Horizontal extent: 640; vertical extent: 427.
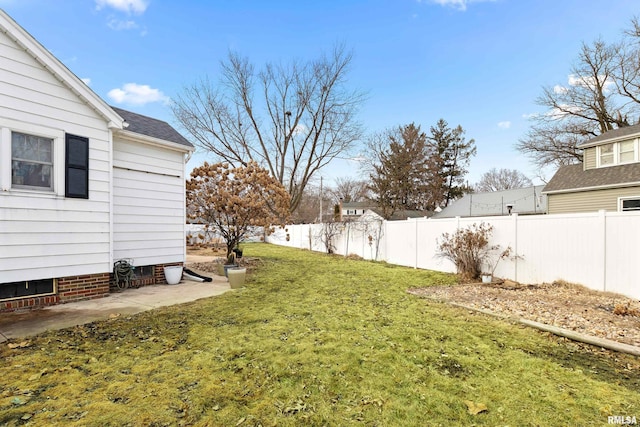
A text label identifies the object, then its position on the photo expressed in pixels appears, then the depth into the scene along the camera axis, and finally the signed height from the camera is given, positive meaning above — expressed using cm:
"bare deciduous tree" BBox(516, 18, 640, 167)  1867 +762
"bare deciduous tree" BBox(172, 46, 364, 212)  2014 +681
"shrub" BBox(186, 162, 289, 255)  988 +51
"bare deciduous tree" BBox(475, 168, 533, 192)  4081 +499
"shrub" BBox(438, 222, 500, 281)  808 -94
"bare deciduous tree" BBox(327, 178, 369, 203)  4991 +421
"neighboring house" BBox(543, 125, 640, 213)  1239 +169
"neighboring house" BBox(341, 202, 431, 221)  2964 +51
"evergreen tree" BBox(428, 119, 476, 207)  3369 +670
